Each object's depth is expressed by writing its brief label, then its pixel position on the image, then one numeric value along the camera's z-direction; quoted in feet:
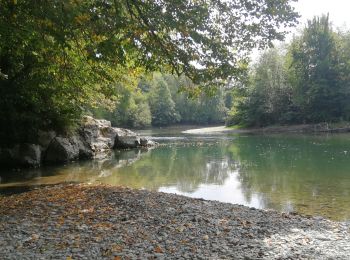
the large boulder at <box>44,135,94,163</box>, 89.15
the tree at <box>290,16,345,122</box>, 221.46
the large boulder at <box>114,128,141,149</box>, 134.31
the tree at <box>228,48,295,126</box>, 239.30
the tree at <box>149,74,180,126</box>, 366.02
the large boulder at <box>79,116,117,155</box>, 106.93
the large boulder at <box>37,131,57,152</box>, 86.74
